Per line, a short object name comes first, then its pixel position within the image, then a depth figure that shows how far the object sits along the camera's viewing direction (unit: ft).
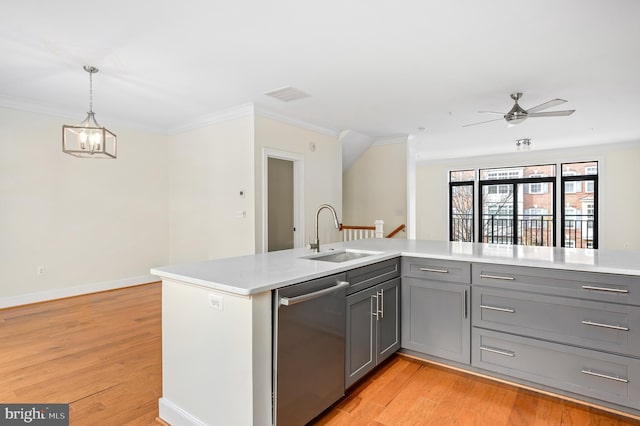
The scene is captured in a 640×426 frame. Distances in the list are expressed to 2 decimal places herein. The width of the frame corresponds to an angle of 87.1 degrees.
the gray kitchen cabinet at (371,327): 7.18
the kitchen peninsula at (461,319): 5.30
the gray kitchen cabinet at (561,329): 6.58
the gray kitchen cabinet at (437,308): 8.17
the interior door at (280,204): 17.33
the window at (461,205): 30.48
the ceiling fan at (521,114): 12.39
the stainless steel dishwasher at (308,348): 5.44
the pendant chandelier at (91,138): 11.18
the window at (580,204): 25.03
